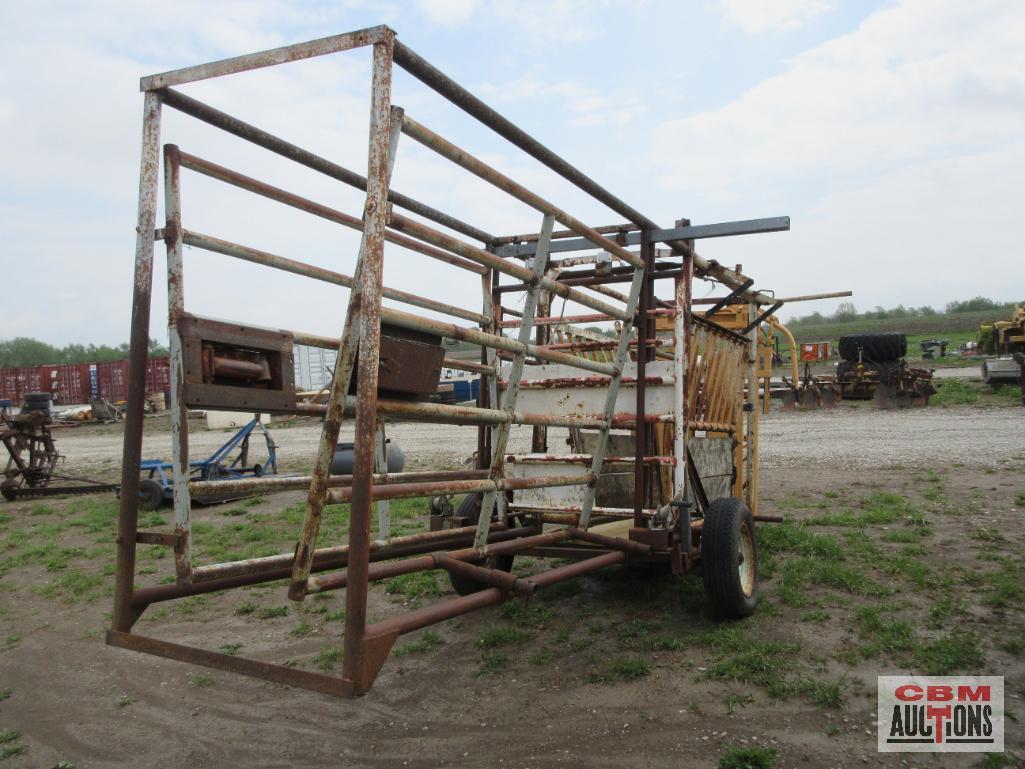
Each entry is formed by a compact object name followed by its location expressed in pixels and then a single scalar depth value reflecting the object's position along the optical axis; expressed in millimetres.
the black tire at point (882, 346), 22594
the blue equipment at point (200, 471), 10867
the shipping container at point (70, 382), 41344
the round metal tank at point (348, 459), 10496
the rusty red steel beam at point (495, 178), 2848
